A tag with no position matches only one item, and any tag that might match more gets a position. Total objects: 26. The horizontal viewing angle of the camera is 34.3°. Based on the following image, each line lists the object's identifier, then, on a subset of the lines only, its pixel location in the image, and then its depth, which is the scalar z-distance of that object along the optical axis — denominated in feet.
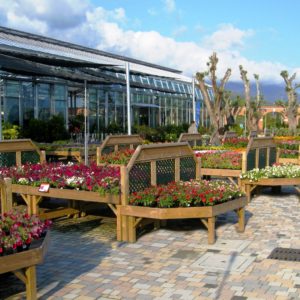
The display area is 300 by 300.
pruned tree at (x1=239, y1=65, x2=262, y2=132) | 102.01
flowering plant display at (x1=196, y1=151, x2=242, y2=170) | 35.88
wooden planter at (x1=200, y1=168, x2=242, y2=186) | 35.13
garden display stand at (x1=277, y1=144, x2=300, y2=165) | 44.42
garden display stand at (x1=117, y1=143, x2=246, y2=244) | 21.79
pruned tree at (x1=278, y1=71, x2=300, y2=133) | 103.19
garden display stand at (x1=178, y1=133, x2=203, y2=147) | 49.73
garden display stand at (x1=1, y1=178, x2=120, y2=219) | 22.87
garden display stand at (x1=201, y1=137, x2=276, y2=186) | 34.99
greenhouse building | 57.31
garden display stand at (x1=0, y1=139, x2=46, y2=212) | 31.19
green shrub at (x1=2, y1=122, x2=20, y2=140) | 57.47
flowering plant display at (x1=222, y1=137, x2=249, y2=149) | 59.31
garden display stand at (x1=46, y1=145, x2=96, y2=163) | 47.50
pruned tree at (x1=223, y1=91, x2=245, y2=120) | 147.59
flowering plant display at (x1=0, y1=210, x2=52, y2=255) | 14.06
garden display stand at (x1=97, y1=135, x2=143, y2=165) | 39.61
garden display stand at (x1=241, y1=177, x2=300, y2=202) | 32.04
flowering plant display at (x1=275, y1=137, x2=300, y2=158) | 46.44
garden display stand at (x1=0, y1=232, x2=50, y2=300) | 13.80
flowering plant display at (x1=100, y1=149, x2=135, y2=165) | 36.45
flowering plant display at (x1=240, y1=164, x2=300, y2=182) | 32.22
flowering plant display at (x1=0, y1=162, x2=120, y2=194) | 23.64
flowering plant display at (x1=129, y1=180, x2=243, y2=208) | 22.16
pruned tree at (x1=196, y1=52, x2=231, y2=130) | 64.03
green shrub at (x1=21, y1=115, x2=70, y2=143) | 66.80
